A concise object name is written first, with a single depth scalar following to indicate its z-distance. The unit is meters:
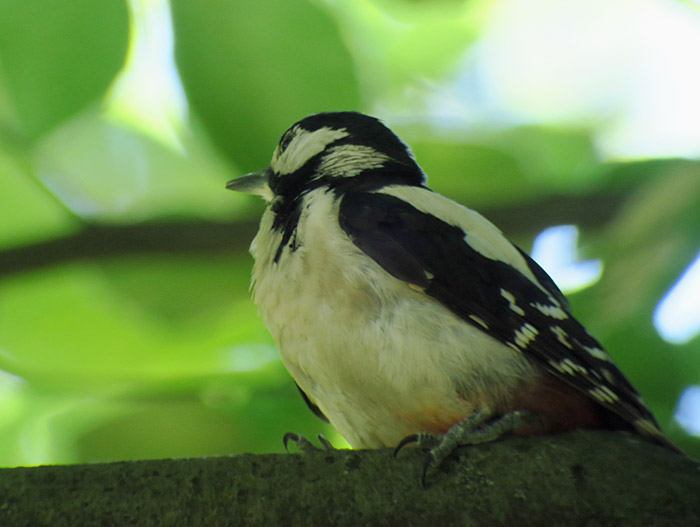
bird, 3.15
